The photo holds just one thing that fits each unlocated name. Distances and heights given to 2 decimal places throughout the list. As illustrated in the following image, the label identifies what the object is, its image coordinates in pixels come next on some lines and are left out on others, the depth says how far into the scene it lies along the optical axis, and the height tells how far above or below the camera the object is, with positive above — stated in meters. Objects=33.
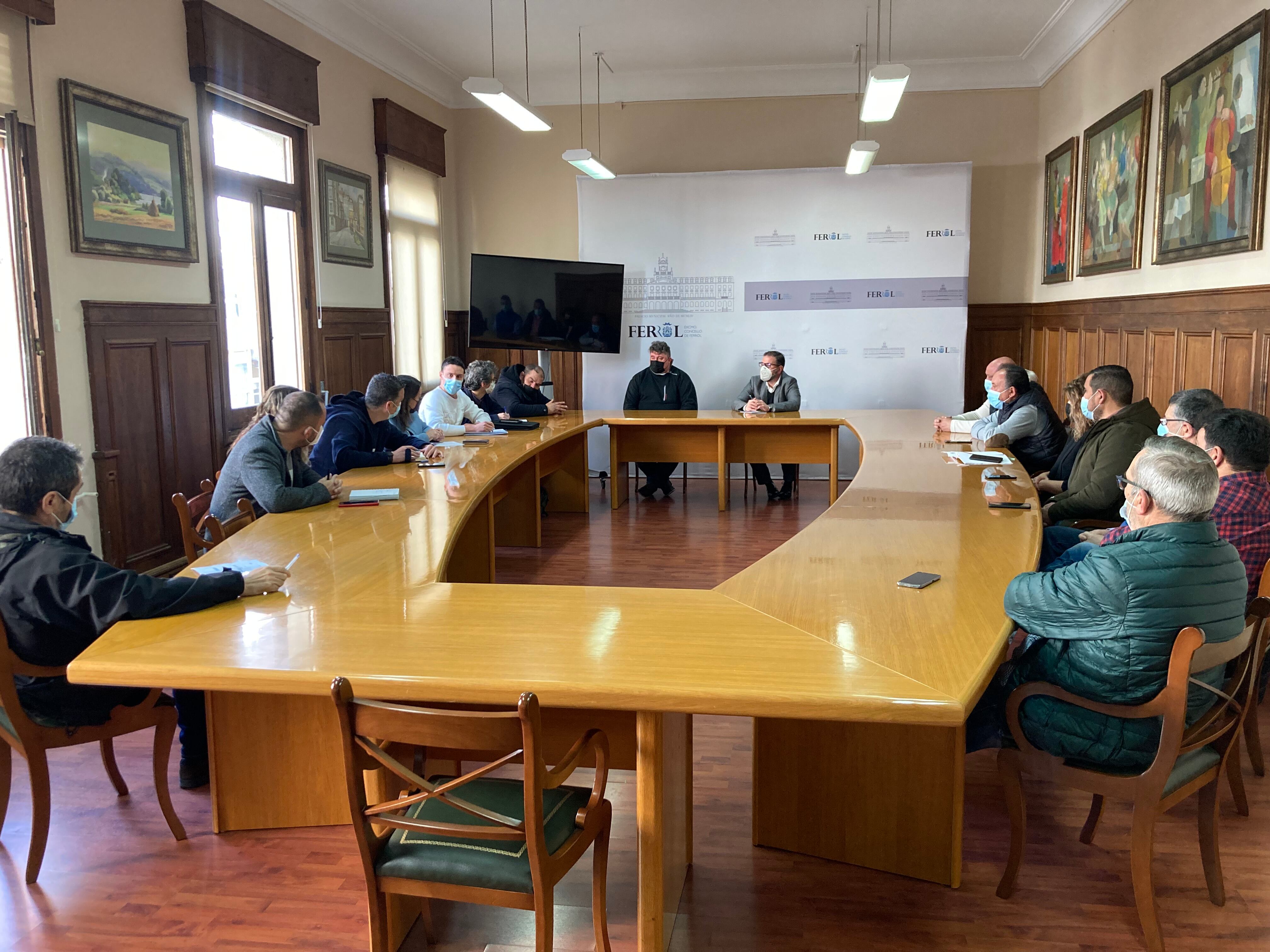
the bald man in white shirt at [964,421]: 6.07 -0.50
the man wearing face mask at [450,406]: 6.20 -0.37
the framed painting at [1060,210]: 7.49 +1.04
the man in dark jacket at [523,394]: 7.33 -0.36
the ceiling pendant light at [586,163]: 7.19 +1.42
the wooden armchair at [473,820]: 1.72 -0.94
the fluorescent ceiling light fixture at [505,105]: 5.33 +1.45
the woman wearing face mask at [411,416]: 5.77 -0.43
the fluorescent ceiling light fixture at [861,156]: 6.88 +1.37
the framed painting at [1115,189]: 5.99 +1.00
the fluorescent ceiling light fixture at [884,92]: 5.00 +1.36
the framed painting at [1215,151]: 4.50 +0.94
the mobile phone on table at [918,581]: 2.68 -0.66
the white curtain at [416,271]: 8.22 +0.69
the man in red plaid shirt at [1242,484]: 3.00 -0.45
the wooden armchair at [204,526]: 3.41 -0.63
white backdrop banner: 8.37 +0.58
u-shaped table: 1.99 -0.67
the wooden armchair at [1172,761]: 2.12 -1.00
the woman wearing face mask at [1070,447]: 4.88 -0.54
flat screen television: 8.56 +0.37
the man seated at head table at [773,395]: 7.60 -0.40
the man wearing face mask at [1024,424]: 5.48 -0.47
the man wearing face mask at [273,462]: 3.76 -0.43
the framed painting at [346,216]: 7.05 +1.00
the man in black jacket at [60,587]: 2.35 -0.58
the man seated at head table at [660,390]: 8.12 -0.37
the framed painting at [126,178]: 4.71 +0.90
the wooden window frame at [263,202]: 5.74 +0.96
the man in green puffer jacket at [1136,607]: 2.15 -0.60
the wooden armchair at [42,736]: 2.39 -1.00
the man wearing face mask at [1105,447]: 4.20 -0.46
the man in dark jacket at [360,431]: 4.99 -0.42
